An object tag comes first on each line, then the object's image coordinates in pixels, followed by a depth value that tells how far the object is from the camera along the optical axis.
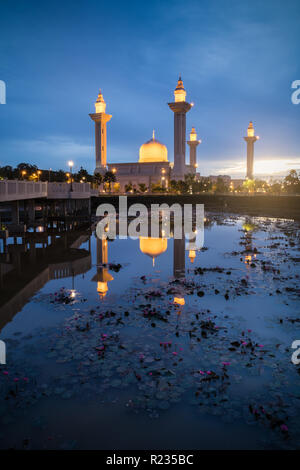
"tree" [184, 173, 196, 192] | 100.31
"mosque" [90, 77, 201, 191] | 100.94
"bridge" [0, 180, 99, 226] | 22.52
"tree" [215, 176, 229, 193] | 134.12
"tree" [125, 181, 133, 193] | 99.09
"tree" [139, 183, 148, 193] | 93.39
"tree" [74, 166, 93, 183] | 85.91
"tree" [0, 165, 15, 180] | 85.56
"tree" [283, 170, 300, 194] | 111.52
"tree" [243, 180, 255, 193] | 144.91
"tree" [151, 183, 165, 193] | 92.25
